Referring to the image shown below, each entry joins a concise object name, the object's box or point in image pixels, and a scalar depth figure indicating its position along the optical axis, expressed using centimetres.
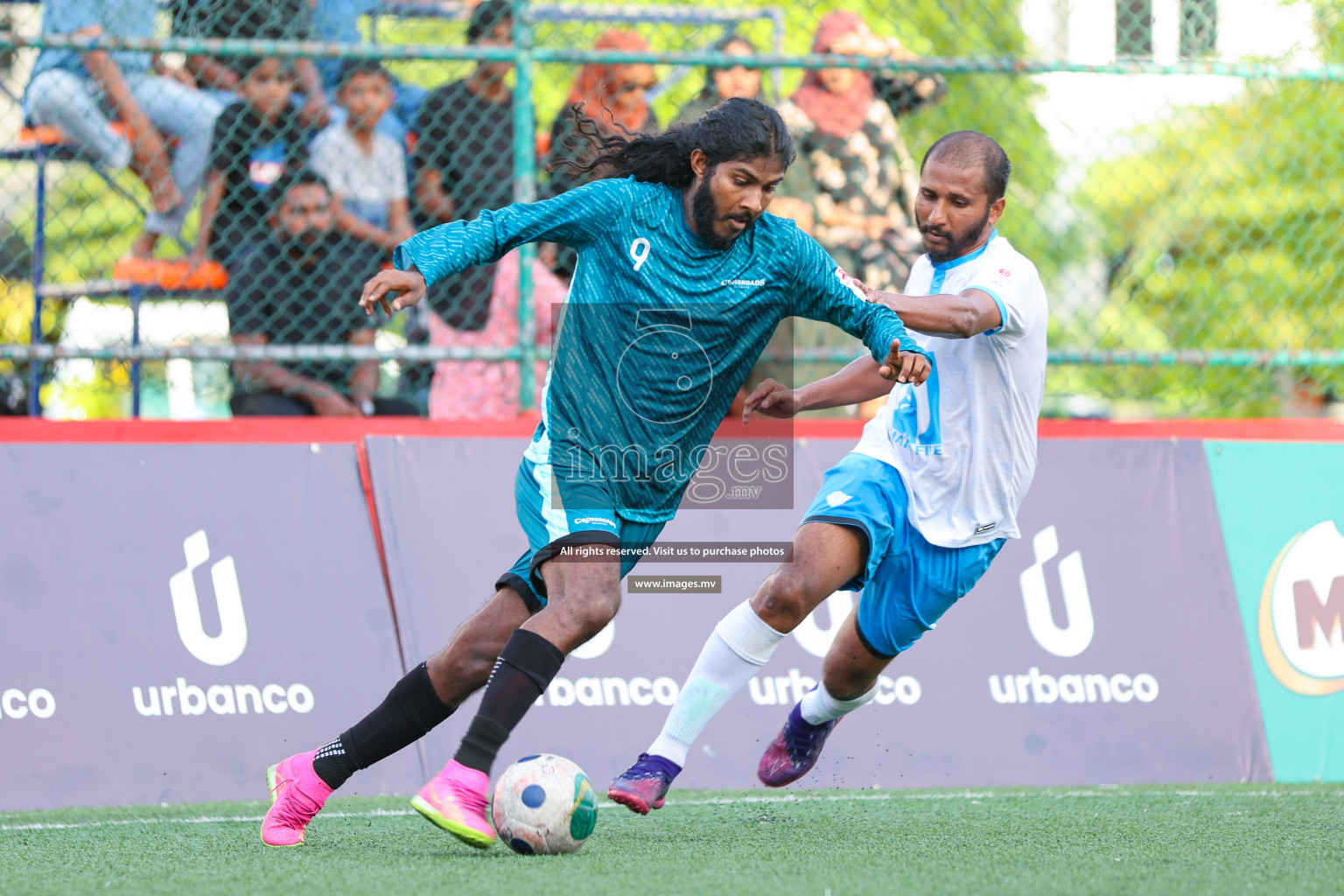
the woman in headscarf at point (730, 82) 1294
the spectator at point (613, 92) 1330
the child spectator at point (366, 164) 1319
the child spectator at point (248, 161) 1282
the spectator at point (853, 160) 1352
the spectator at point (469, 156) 1308
